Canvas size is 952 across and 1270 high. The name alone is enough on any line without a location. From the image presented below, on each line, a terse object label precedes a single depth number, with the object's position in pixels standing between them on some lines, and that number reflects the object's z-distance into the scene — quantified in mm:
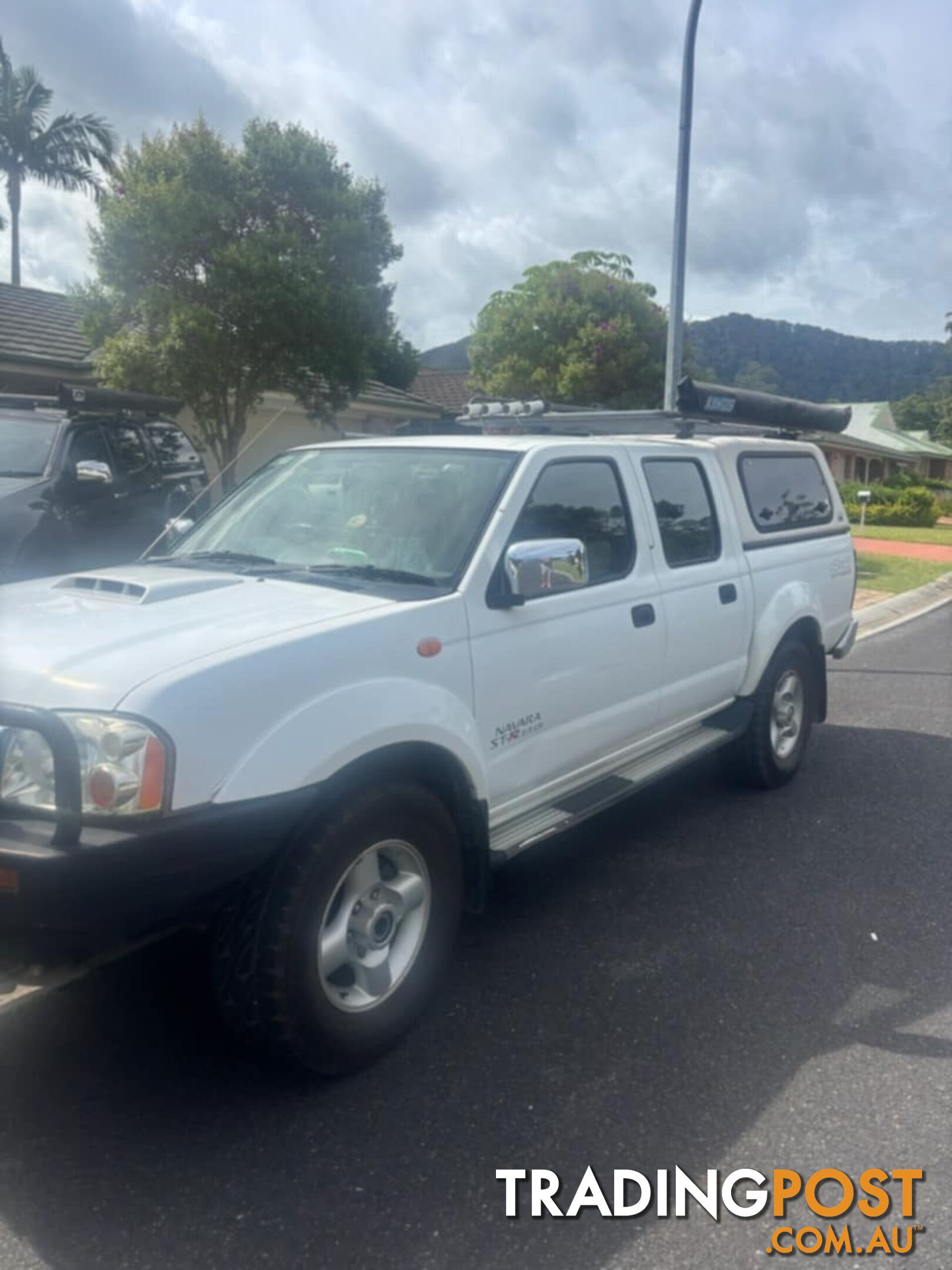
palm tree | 33875
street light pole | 11031
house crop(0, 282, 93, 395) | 14234
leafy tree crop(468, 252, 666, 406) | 23203
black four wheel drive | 7578
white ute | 2725
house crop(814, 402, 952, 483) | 47594
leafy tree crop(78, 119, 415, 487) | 11984
